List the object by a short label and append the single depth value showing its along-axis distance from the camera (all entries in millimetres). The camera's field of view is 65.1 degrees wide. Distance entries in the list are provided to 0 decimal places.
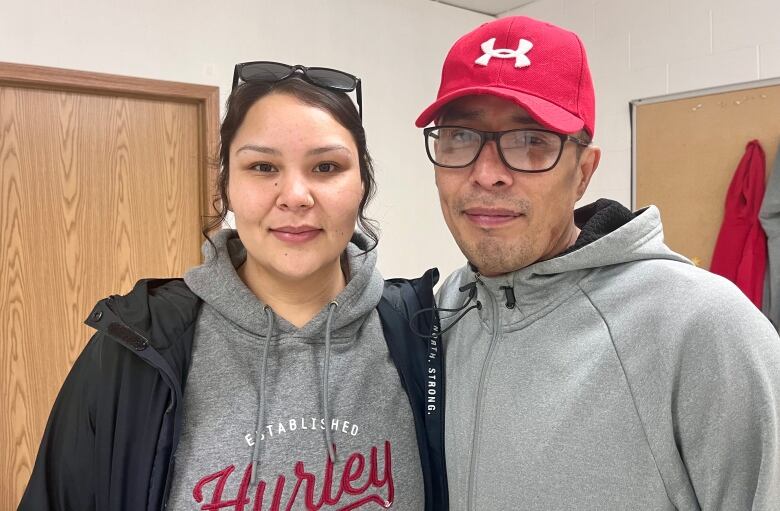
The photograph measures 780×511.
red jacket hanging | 2561
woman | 1026
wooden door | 2311
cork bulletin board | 2605
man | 830
